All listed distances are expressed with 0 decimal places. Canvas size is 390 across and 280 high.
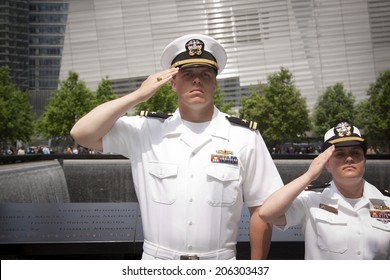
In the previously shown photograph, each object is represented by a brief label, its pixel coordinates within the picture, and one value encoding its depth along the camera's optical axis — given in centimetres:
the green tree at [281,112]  2855
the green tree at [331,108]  3247
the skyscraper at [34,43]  5350
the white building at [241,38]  4172
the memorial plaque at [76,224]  296
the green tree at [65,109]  3014
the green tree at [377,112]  2702
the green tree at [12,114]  2697
